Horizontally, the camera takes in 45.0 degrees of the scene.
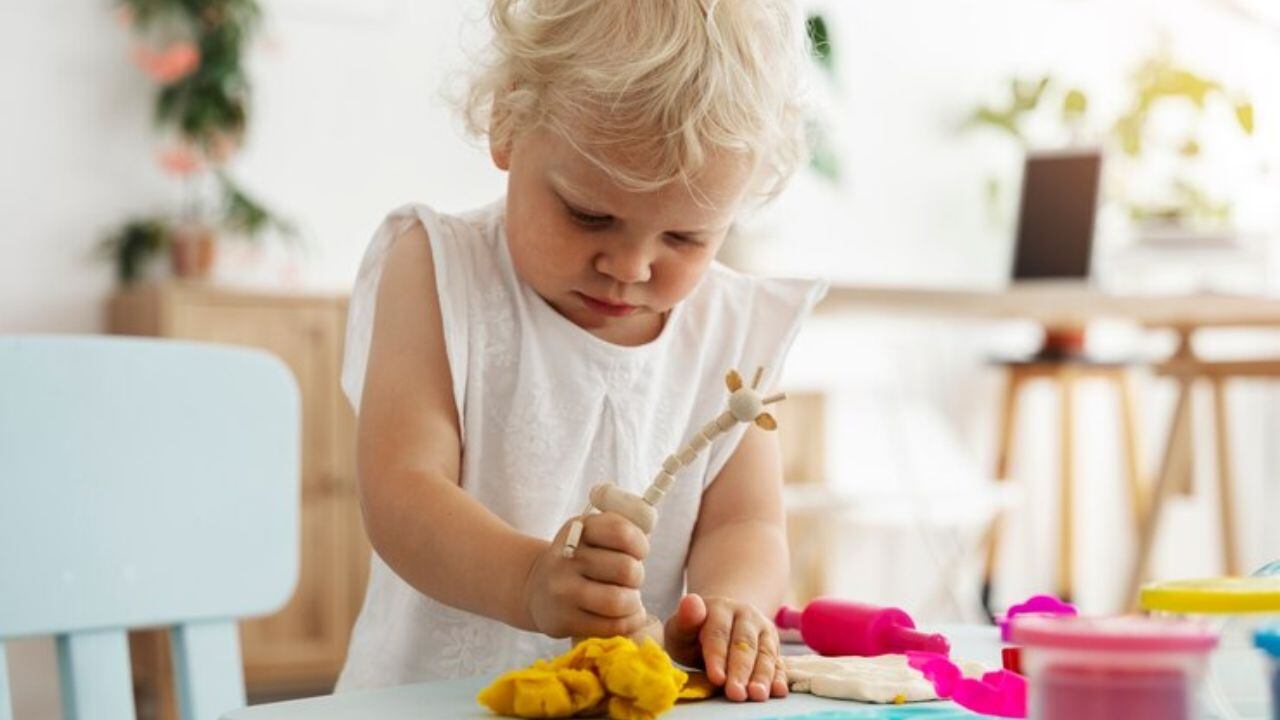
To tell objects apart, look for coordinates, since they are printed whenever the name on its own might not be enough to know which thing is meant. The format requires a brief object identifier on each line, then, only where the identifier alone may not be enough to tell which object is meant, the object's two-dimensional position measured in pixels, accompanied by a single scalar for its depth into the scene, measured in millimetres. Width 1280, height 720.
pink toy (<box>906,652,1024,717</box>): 689
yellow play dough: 633
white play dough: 694
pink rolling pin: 835
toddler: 861
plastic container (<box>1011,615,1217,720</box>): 392
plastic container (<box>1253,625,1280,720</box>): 435
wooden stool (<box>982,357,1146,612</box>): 4059
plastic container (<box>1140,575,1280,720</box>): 516
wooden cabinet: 3203
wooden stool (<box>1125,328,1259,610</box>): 3355
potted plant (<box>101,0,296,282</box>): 3377
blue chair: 961
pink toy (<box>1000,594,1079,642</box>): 787
